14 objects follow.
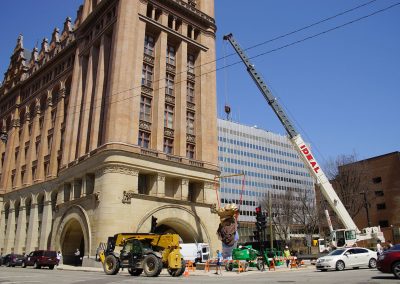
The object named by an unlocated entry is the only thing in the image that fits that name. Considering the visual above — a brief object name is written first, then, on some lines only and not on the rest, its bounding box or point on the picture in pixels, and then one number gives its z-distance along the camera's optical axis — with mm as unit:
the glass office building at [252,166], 101625
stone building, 35781
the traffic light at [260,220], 25766
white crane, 31641
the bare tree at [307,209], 60422
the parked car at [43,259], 33062
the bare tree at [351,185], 49719
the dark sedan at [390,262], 15172
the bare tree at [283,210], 65500
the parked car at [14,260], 37594
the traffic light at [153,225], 29594
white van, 36656
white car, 23755
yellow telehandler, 19641
